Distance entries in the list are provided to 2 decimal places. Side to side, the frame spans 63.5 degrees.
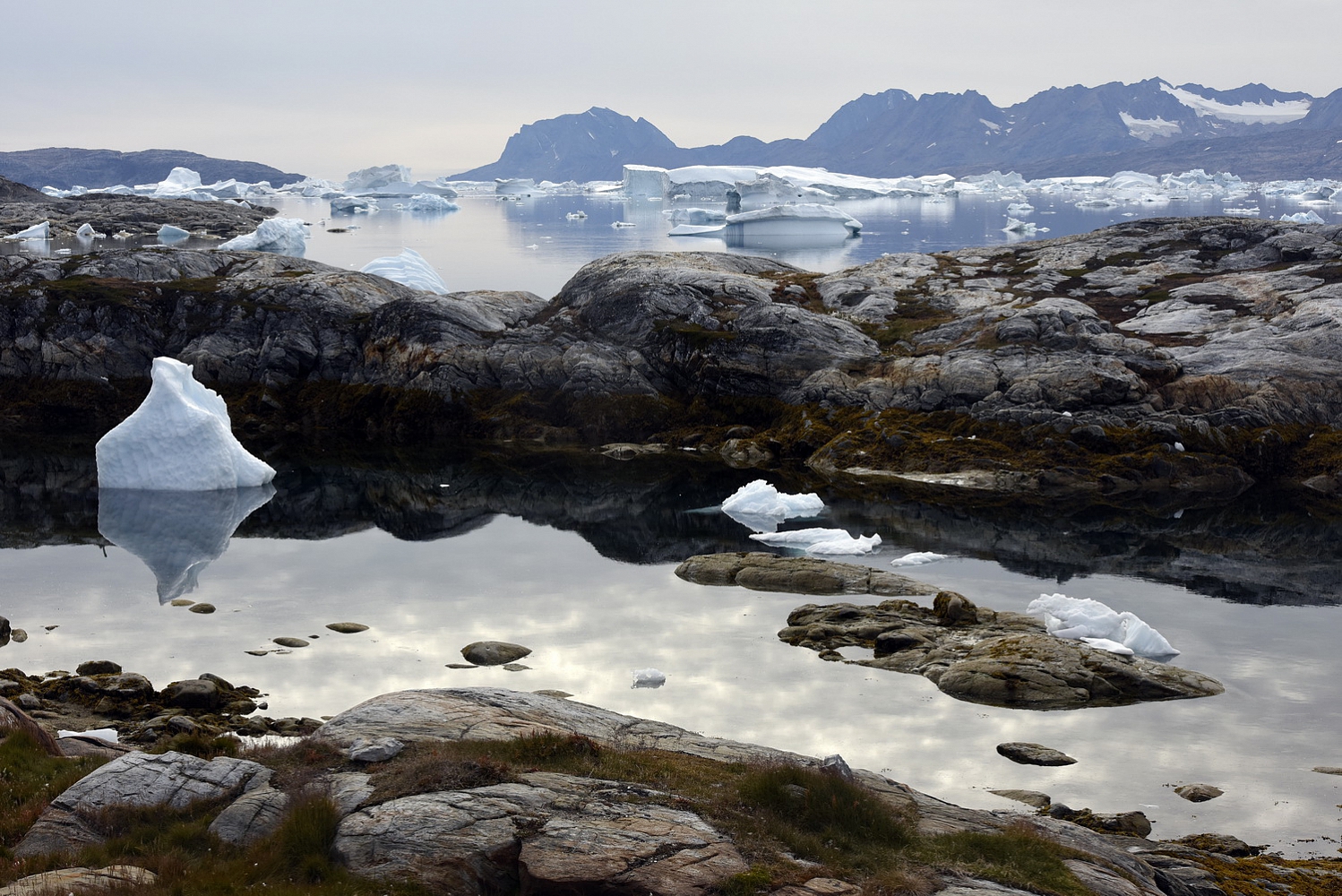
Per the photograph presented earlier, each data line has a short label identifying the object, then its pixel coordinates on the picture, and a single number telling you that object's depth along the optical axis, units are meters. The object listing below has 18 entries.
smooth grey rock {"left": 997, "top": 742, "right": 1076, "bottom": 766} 23.69
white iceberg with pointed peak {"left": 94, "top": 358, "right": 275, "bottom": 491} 49.12
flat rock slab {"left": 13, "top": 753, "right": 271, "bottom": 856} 13.90
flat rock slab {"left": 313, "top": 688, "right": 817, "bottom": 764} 18.03
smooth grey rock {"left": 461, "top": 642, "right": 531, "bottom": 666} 29.81
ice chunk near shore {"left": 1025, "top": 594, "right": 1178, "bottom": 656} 30.28
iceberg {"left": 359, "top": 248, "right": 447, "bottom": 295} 78.12
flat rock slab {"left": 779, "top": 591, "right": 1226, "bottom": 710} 27.31
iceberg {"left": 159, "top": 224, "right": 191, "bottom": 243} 134.01
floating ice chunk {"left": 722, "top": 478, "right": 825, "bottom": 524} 45.41
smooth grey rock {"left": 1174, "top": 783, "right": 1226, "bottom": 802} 21.97
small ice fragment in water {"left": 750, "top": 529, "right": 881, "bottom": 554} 40.56
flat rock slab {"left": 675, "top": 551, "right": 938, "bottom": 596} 36.03
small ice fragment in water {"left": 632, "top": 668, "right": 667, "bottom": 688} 28.17
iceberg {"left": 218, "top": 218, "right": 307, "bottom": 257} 102.94
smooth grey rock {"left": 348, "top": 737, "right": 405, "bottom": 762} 16.38
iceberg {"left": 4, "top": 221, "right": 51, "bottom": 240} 126.62
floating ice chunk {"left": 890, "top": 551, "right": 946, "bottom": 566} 38.78
